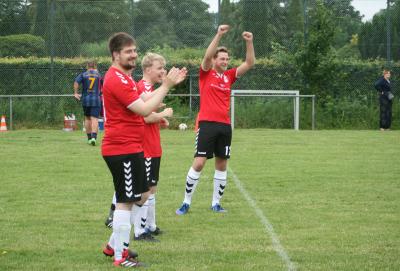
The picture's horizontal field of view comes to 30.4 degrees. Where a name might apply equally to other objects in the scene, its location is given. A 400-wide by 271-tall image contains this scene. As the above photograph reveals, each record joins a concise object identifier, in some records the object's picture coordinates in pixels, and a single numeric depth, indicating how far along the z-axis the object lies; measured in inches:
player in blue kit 695.7
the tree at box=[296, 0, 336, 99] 977.5
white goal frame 951.0
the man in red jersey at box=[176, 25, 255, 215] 346.0
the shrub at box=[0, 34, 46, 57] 1016.2
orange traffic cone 898.7
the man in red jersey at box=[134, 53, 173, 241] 281.6
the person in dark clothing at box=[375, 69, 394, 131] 935.7
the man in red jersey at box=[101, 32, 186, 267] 224.4
